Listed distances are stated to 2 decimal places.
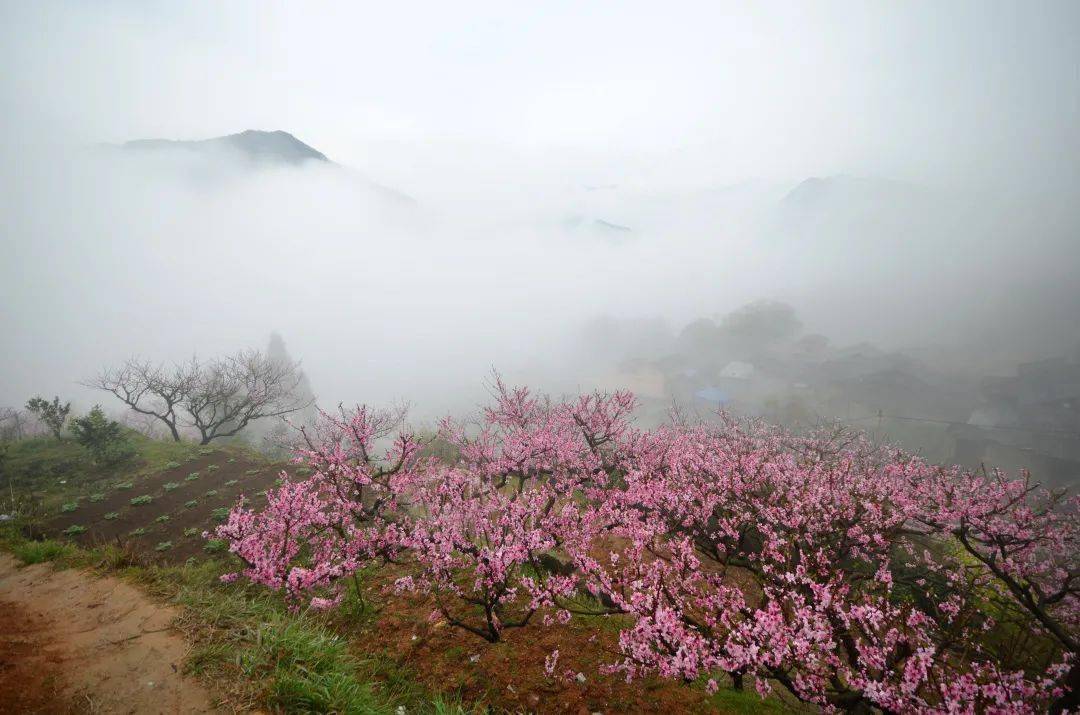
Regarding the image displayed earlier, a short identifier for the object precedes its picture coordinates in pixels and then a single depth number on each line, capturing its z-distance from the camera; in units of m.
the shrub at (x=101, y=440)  23.53
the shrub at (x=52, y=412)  28.11
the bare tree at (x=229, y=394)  29.55
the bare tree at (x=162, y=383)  29.45
